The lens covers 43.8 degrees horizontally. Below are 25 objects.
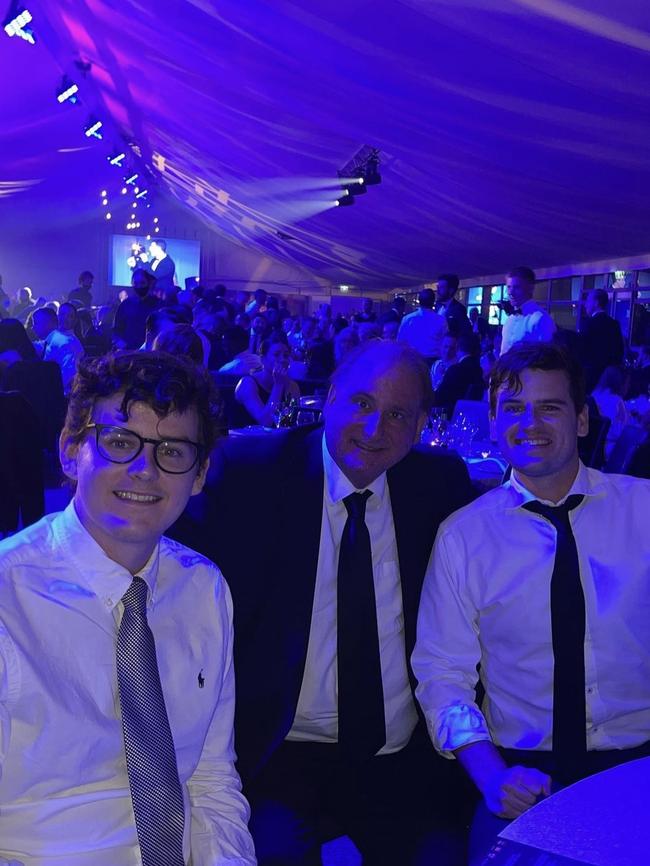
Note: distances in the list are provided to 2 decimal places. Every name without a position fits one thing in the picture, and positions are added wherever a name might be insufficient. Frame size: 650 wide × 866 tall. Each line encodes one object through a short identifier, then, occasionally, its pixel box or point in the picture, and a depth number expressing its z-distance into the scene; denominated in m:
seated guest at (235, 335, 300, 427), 5.05
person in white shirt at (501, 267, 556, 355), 5.55
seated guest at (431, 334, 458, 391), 6.61
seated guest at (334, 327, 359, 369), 6.01
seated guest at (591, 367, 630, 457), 5.15
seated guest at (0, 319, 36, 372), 6.25
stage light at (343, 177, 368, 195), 9.53
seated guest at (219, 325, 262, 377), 6.16
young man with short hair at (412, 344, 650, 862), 1.69
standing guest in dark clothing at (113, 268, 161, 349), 7.46
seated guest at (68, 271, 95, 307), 10.90
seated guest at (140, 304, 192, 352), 4.84
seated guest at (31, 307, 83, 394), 6.91
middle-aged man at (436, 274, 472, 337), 6.91
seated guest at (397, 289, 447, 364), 7.34
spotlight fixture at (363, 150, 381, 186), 8.67
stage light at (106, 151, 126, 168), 12.68
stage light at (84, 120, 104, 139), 10.35
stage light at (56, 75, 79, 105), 8.43
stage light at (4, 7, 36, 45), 5.98
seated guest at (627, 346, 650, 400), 6.78
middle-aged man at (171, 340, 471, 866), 1.74
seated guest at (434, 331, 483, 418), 6.06
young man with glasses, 1.16
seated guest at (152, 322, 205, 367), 3.88
